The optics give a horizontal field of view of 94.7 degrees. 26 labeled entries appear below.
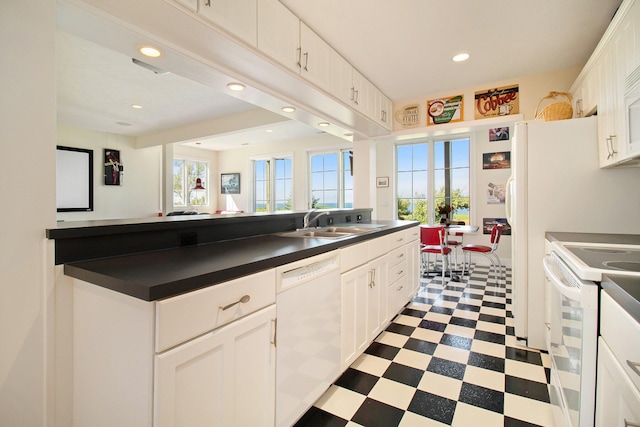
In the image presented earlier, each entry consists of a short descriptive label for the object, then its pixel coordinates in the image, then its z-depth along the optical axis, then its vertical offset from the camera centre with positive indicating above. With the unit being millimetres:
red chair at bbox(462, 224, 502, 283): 4078 -471
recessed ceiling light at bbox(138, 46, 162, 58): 1677 +953
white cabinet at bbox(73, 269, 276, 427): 858 -472
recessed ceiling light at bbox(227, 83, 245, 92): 2195 +972
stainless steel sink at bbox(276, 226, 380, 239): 2237 -146
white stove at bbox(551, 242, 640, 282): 1138 -214
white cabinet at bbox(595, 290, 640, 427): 758 -451
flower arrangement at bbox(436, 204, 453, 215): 5026 +68
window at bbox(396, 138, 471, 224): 5473 +684
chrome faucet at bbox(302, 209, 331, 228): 2428 -41
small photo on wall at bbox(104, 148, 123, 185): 6113 +1005
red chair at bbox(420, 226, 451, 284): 4070 -345
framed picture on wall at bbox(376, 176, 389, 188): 6094 +679
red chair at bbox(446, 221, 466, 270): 4430 -452
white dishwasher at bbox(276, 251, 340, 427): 1302 -587
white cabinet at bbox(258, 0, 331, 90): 1887 +1245
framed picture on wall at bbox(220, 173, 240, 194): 8116 +877
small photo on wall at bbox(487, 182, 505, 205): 5059 +337
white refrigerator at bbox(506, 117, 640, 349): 2148 +124
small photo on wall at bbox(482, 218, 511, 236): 5023 -201
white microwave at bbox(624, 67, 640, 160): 1607 +591
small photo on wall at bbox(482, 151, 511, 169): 4984 +915
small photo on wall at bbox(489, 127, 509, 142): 4984 +1347
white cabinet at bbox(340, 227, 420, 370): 1843 -559
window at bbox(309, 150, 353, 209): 6602 +792
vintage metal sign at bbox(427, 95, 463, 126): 3645 +1308
